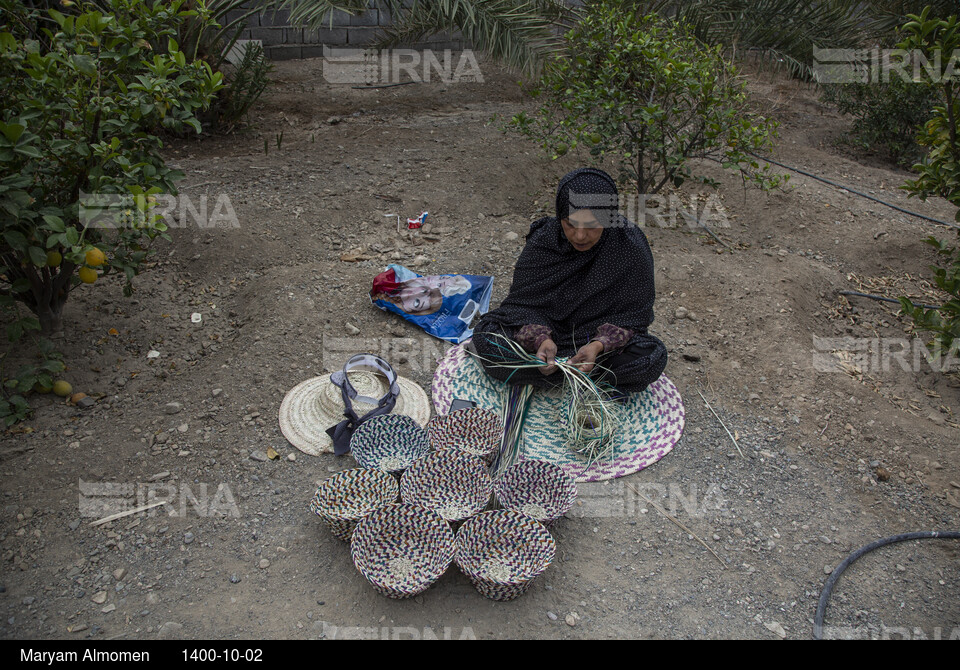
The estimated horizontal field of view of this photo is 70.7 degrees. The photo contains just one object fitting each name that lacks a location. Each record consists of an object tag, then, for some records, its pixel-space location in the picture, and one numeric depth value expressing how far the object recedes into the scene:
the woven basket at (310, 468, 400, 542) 2.12
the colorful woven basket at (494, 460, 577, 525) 2.25
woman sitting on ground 2.71
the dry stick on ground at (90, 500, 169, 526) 2.16
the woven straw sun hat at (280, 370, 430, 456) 2.57
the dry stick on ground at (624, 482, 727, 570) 2.21
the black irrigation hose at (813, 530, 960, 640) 1.97
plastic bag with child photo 3.26
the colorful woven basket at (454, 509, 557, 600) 1.96
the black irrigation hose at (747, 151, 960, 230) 4.48
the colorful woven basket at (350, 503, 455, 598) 1.99
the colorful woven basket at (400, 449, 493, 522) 2.24
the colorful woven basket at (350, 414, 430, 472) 2.40
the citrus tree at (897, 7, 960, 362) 2.11
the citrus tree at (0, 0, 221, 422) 2.18
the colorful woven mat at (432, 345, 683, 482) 2.57
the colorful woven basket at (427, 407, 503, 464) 2.50
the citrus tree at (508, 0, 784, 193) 3.64
